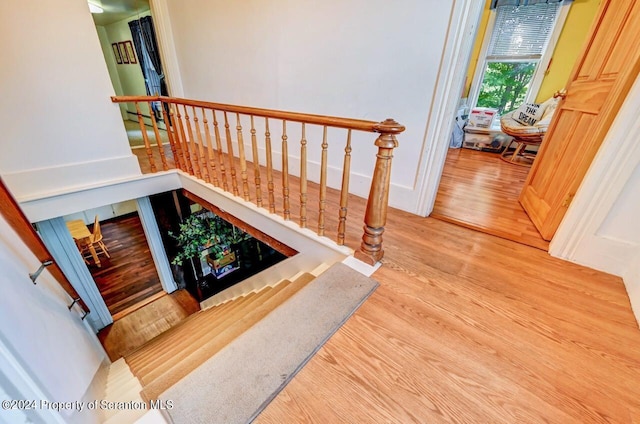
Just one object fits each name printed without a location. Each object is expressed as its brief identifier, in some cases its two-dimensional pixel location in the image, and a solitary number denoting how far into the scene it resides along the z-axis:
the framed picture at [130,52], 5.26
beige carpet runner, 0.79
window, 3.70
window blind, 3.66
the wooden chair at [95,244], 4.37
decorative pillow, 3.60
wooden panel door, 1.32
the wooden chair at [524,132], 3.35
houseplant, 3.60
